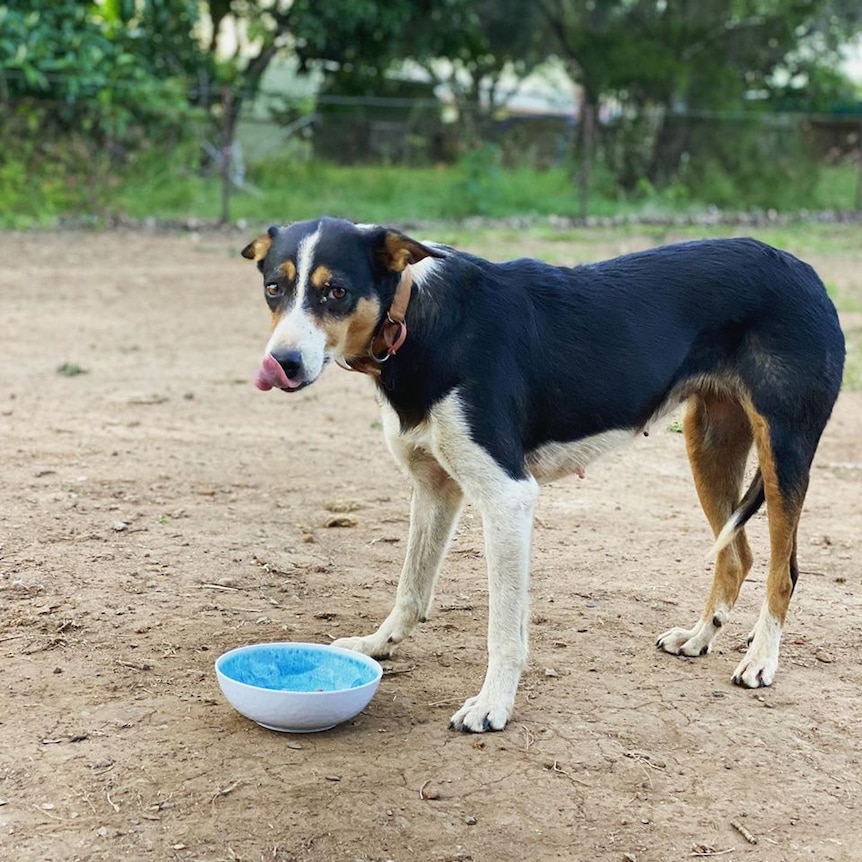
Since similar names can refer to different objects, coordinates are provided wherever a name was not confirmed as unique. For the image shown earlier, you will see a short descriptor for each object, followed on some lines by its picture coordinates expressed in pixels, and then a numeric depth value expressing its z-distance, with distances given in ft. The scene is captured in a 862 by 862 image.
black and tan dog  12.01
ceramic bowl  11.37
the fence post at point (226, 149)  54.75
